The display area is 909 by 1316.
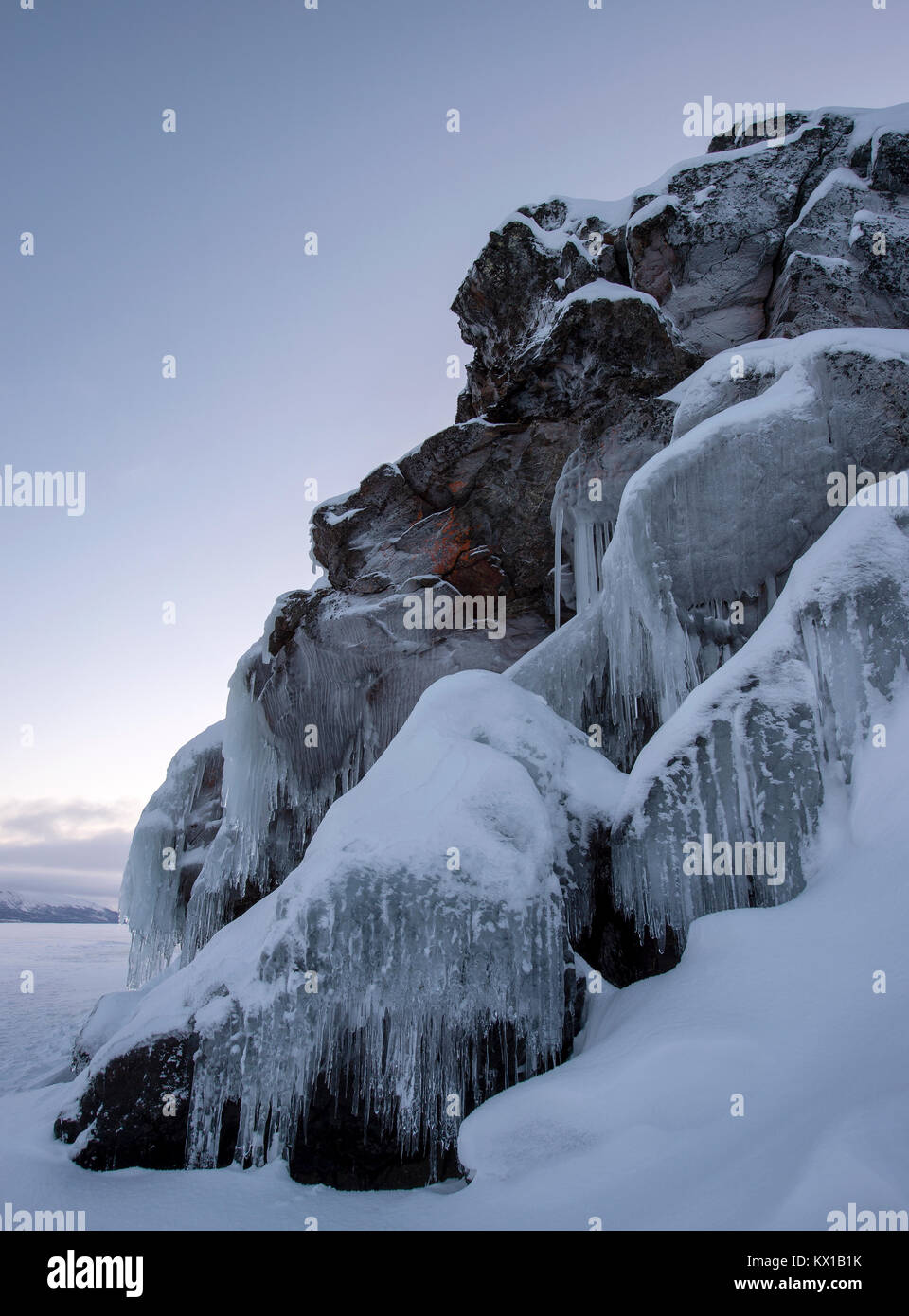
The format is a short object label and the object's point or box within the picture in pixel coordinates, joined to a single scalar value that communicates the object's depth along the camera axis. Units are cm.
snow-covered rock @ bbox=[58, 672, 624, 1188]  423
